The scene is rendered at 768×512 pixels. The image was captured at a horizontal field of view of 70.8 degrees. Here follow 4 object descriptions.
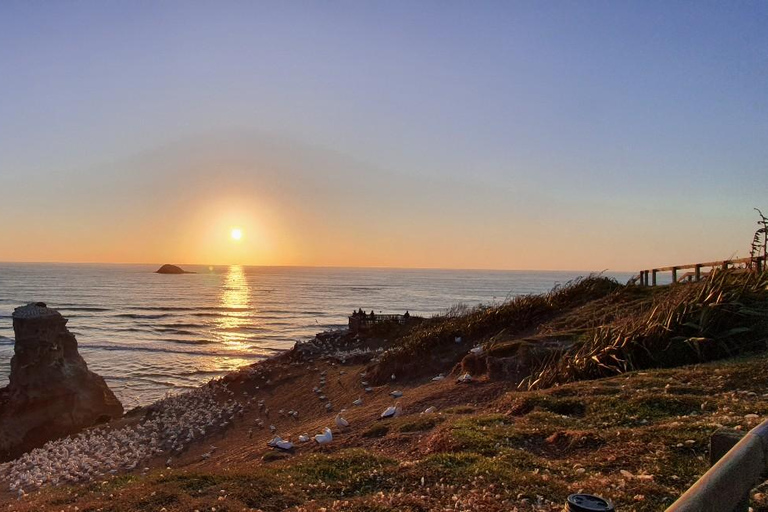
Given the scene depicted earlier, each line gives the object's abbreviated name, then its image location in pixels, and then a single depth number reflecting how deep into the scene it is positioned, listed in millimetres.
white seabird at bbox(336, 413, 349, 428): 10812
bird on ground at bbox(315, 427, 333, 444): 9516
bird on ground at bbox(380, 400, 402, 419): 10953
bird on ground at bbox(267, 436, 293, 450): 9648
